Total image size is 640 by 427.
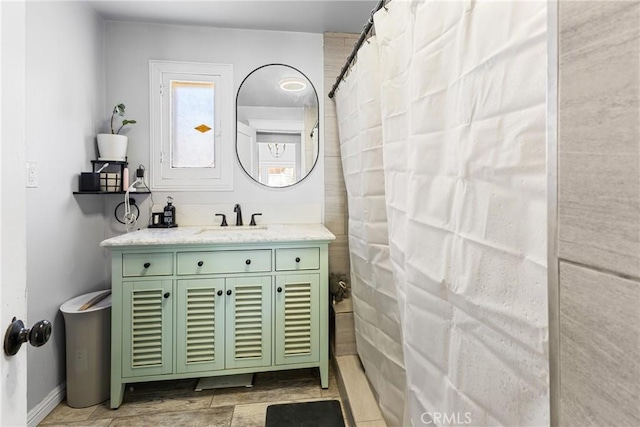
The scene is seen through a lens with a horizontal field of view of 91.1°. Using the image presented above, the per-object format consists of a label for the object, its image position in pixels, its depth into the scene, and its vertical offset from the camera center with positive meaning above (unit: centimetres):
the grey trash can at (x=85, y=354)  179 -83
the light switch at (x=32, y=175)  162 +18
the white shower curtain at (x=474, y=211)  59 -1
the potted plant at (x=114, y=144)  217 +45
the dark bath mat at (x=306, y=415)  129 -89
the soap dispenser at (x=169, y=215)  231 -5
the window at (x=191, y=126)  239 +64
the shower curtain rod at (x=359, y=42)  131 +84
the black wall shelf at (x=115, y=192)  202 +11
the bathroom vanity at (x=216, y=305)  180 -58
